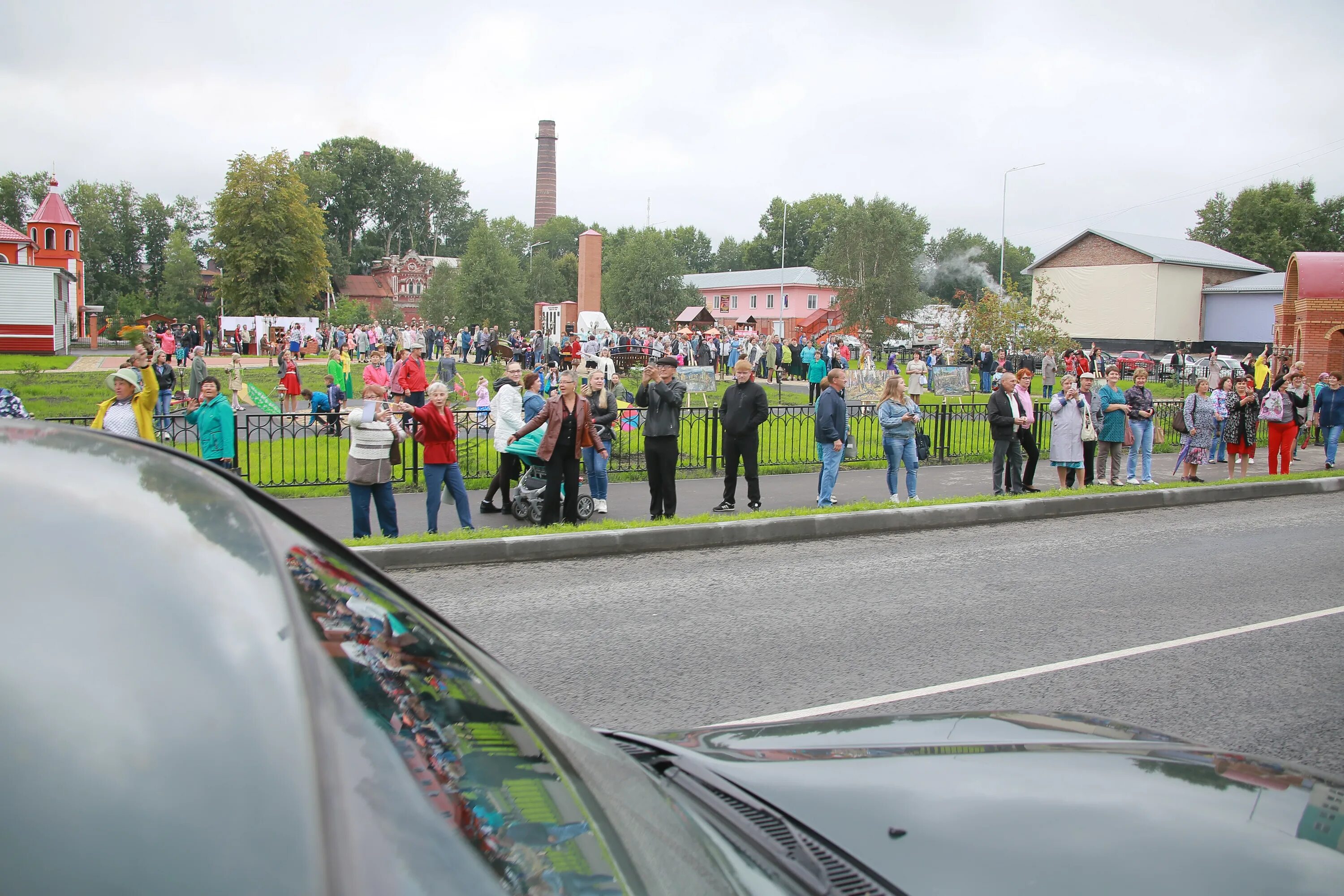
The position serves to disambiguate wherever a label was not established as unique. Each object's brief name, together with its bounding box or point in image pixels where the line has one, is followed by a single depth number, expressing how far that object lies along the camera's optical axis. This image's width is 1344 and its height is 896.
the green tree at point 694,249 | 137.75
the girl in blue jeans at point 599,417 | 12.14
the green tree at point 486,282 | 58.88
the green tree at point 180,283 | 86.38
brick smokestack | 131.00
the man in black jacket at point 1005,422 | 14.09
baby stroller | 11.77
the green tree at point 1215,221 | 90.31
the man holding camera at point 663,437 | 11.48
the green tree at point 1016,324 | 34.56
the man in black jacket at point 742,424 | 12.09
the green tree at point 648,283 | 73.94
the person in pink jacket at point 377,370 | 16.42
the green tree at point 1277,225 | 83.81
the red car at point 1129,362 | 42.69
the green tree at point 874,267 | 67.75
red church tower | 68.56
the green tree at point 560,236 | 130.12
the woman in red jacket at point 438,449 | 10.38
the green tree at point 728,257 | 141.75
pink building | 99.06
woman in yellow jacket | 10.01
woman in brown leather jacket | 10.64
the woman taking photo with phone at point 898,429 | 13.09
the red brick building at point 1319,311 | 33.72
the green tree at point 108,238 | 100.38
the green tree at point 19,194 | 106.00
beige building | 61.69
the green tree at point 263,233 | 60.41
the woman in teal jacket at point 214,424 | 10.39
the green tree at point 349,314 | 70.62
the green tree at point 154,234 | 104.38
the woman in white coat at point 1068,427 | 14.24
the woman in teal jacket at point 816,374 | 30.00
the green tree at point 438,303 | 64.12
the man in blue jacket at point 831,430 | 12.55
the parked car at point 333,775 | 0.85
